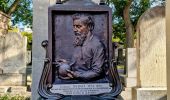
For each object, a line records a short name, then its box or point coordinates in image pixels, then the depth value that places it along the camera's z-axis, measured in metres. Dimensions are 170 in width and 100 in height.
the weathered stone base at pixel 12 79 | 5.17
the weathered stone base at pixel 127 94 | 4.11
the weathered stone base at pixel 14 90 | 4.84
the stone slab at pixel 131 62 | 4.90
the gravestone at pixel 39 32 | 2.99
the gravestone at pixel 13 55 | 5.26
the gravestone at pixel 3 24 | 6.51
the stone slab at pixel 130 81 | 4.68
